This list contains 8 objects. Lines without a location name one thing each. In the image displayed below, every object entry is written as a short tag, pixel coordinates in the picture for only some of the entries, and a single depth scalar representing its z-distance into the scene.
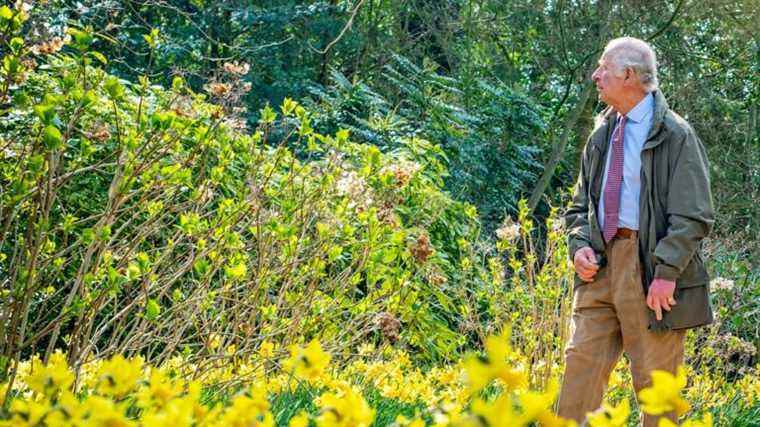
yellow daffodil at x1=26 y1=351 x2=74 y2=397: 3.53
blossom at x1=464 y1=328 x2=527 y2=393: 2.82
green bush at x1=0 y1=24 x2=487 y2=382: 5.60
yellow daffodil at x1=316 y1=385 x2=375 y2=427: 3.21
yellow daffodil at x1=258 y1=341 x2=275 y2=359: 6.41
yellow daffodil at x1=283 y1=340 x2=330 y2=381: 3.51
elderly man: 6.35
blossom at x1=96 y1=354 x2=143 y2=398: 3.53
